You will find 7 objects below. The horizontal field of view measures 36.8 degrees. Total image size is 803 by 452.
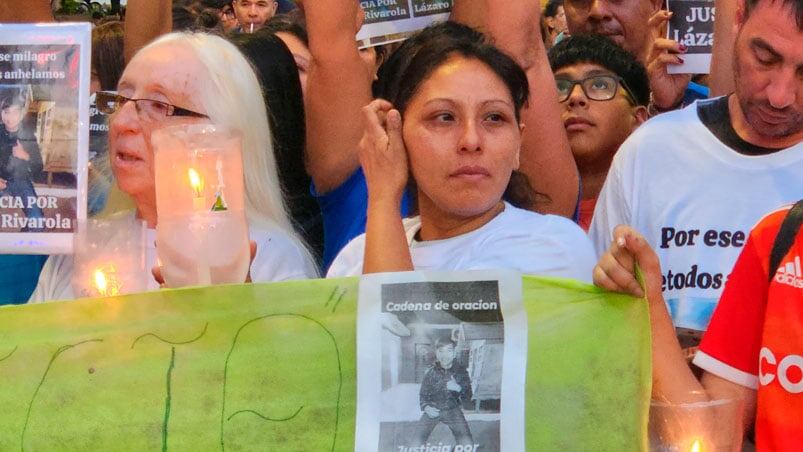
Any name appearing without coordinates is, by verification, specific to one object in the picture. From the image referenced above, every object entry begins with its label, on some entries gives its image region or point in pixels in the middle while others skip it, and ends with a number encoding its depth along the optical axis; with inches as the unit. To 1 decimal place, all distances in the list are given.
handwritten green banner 74.2
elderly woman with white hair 102.9
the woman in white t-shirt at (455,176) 91.0
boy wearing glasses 140.1
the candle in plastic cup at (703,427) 66.4
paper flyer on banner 72.7
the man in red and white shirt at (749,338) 74.4
